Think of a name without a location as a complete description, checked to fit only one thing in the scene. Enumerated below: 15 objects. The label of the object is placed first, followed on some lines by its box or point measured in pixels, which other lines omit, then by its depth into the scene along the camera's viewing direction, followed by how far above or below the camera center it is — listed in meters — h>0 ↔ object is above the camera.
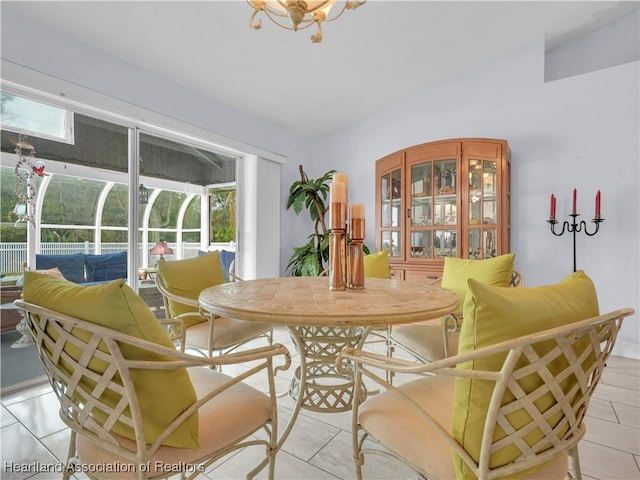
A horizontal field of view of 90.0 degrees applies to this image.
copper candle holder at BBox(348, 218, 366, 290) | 1.55 -0.11
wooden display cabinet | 2.92 +0.29
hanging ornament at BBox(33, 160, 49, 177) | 2.25 +0.46
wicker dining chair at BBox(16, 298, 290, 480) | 0.74 -0.41
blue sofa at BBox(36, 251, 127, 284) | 2.32 -0.25
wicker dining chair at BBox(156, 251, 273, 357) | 1.79 -0.46
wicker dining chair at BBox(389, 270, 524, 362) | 1.58 -0.56
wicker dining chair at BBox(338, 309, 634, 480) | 0.66 -0.38
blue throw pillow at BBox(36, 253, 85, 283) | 2.27 -0.23
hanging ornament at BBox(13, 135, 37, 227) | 2.17 +0.34
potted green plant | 3.69 +0.23
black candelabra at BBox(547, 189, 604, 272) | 2.66 +0.10
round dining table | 1.03 -0.27
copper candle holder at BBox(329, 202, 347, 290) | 1.47 -0.06
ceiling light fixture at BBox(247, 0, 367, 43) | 1.46 +1.07
